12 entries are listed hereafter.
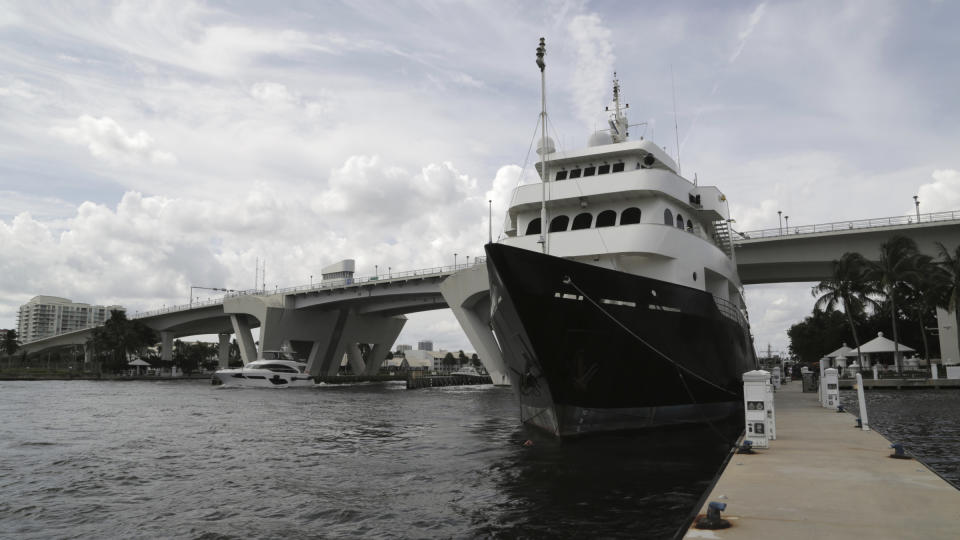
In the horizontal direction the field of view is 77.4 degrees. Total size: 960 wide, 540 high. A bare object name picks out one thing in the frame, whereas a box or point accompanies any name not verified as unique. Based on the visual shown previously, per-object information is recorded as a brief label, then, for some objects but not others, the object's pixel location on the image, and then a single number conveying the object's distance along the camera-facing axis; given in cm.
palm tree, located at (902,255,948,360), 4000
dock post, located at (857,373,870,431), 1307
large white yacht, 1340
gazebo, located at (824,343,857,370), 5259
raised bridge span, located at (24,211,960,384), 4319
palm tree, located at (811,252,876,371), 4291
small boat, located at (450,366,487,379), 8242
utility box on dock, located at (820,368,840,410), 1977
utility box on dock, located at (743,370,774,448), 1079
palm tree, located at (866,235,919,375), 4047
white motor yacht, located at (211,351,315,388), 5519
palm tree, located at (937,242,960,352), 3839
